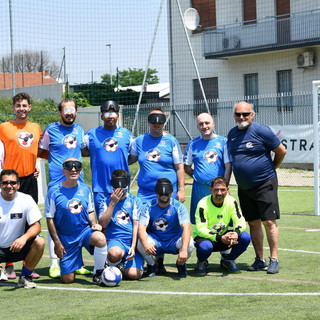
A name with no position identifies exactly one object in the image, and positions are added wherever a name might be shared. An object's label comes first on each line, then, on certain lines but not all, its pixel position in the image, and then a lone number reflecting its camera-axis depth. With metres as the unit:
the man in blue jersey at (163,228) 8.05
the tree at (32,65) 46.17
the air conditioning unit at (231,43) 30.70
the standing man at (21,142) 8.42
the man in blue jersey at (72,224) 7.84
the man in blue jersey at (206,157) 8.71
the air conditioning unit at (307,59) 28.61
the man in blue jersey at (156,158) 8.62
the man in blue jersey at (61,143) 8.42
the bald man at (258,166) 8.20
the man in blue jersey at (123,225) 8.00
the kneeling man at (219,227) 8.15
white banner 20.59
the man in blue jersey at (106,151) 8.62
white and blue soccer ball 7.54
